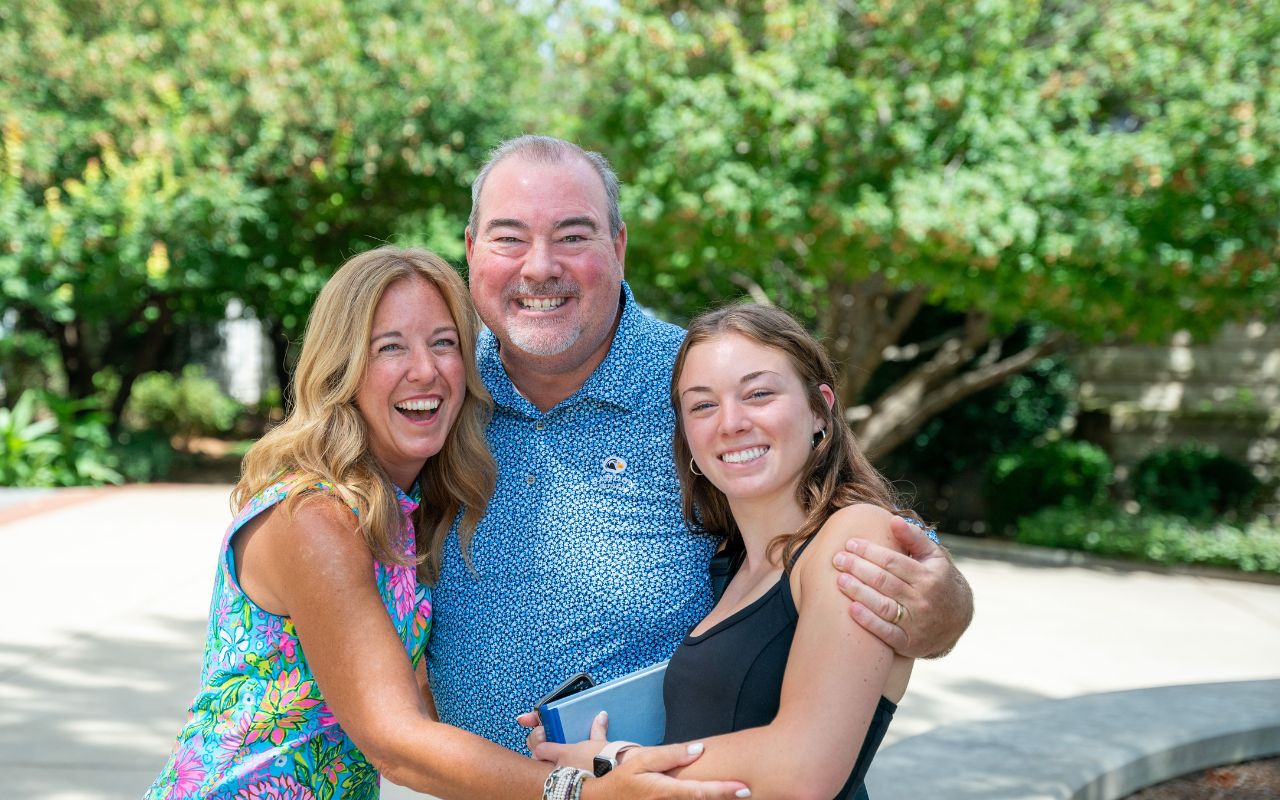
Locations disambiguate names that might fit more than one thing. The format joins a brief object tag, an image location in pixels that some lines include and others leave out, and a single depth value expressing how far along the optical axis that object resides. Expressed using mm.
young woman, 1922
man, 2498
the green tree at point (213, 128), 12695
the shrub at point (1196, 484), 12867
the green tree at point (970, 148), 9734
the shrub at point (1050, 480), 13188
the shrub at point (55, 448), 12852
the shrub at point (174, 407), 22234
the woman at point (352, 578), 2041
